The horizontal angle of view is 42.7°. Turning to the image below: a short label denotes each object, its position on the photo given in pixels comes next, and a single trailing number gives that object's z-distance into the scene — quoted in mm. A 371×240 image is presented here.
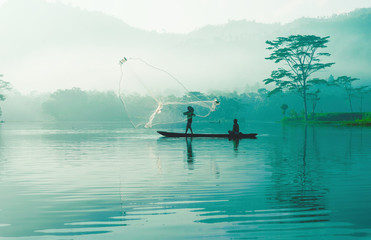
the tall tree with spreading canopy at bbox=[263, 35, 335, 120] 81438
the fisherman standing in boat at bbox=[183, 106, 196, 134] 34559
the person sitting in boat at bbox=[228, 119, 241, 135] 33512
